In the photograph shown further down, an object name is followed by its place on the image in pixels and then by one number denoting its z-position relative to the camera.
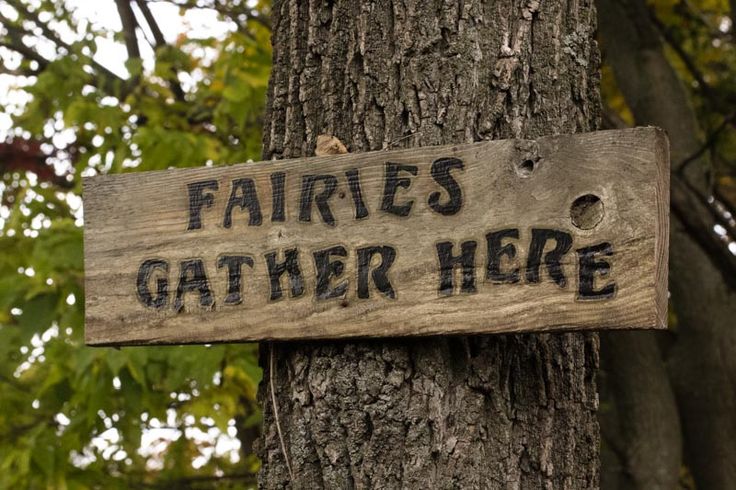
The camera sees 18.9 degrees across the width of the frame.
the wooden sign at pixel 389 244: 1.64
